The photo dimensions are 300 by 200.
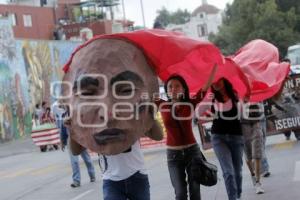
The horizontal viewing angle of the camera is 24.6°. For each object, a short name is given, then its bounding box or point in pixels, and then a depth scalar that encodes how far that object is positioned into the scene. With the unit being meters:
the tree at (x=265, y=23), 55.25
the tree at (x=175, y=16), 154.52
